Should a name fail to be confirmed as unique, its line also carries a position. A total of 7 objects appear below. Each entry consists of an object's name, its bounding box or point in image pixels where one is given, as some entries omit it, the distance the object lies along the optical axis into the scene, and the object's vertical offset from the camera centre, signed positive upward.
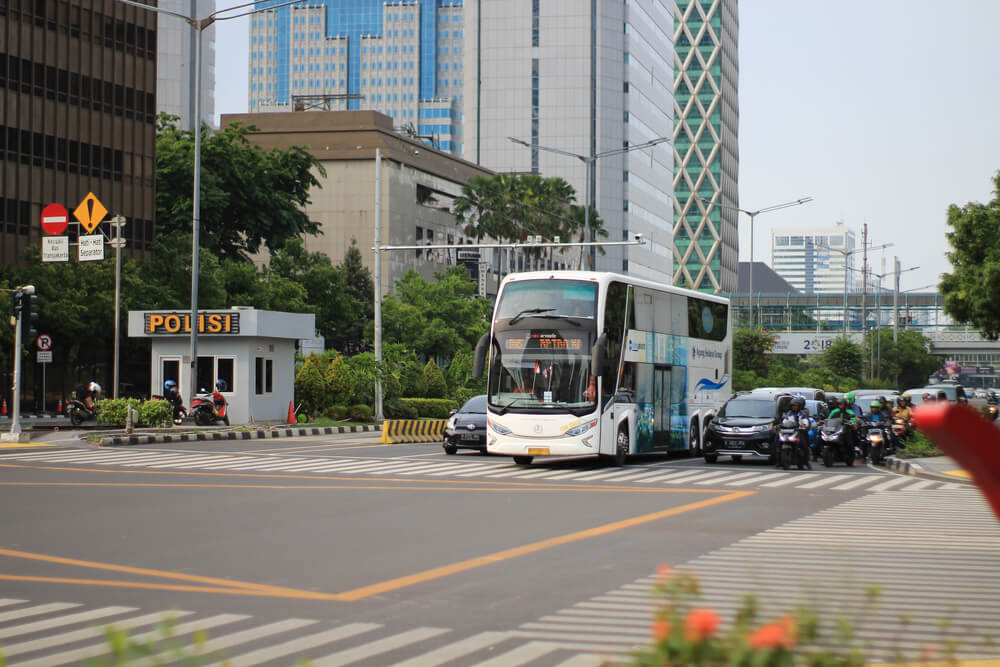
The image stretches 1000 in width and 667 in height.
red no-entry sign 54.78 +6.70
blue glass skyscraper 92.69 +21.04
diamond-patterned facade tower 175.88 +32.35
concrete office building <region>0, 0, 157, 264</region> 60.12 +12.85
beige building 95.25 +14.80
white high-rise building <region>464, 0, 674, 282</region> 132.75 +29.55
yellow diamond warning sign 56.91 +7.16
